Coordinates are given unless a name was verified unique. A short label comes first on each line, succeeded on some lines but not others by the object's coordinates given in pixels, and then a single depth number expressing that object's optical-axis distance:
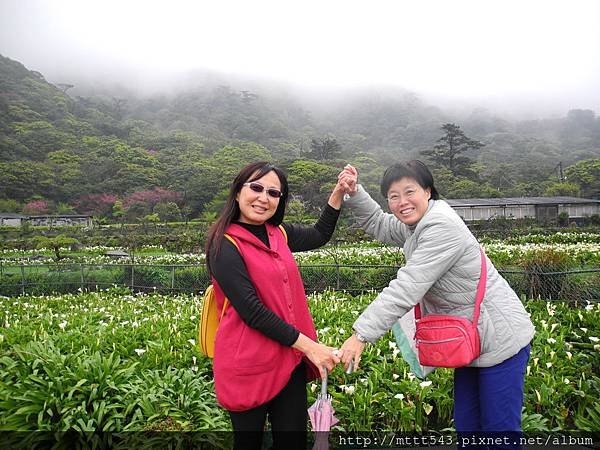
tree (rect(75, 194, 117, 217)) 37.78
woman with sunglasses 1.61
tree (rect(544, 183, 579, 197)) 37.16
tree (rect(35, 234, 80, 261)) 19.33
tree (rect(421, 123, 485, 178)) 43.12
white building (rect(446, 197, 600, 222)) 30.02
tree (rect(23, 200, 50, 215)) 34.06
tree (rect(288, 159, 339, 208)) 33.06
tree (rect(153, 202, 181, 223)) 31.66
